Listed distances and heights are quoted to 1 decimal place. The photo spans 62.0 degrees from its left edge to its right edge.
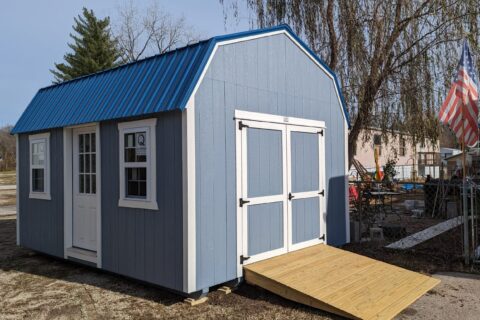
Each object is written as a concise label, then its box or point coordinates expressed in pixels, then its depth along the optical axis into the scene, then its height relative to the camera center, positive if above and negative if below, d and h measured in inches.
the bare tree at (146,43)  1179.9 +372.6
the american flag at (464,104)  243.9 +34.3
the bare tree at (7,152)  1716.3 +62.1
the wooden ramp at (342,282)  162.9 -57.0
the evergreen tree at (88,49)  1107.3 +325.7
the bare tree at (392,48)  397.4 +114.8
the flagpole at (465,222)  228.2 -36.4
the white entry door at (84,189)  241.9 -15.0
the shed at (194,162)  184.2 +0.8
